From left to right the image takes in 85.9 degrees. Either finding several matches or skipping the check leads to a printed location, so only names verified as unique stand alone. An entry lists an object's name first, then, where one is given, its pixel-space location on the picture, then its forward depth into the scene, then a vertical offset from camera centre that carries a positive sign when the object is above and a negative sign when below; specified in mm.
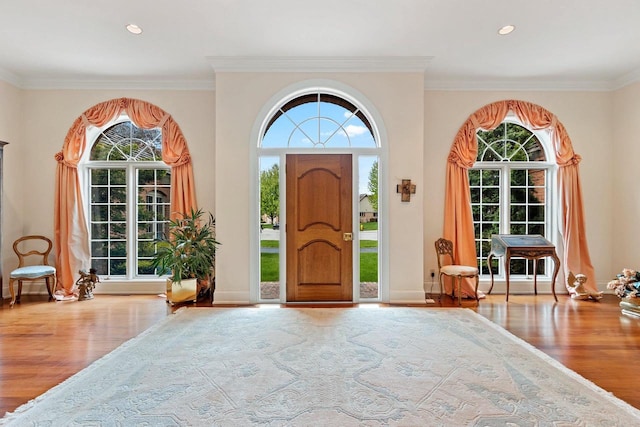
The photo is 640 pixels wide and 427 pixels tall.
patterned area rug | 2059 -1163
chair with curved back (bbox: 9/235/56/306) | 4656 -627
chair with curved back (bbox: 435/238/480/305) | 4660 -667
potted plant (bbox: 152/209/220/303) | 4617 -493
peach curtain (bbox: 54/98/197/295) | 5156 +935
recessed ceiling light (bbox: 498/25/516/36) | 3809 +2151
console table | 4832 -398
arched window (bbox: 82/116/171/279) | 5500 +396
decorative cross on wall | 4719 +435
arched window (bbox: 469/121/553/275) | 5543 +491
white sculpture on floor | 4977 -1050
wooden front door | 4793 -266
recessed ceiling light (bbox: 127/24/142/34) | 3777 +2152
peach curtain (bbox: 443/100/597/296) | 5184 +535
